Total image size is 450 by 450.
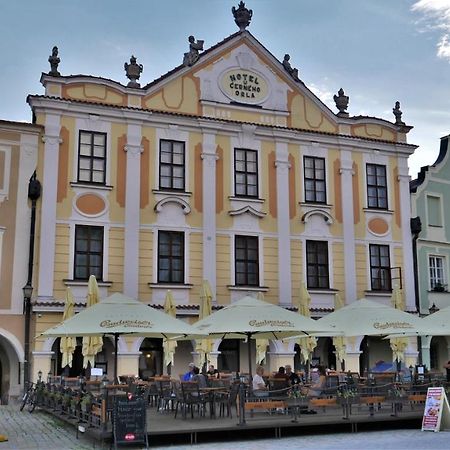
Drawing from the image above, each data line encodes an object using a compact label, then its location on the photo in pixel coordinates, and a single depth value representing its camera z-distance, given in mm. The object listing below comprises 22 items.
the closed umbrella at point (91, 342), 20719
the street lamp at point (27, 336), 22953
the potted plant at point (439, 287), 30367
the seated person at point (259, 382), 17062
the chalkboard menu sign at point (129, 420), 12625
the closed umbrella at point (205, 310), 22156
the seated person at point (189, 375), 19000
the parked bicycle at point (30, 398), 20202
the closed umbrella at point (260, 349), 22938
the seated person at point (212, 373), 20100
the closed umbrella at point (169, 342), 22530
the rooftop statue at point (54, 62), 25134
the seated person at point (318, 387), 16042
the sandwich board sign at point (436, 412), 14883
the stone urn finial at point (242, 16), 29156
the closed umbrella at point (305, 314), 22859
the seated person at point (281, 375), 17547
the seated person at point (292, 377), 17797
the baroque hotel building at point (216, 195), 24531
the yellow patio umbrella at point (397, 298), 25531
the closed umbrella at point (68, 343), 21469
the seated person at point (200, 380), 16816
